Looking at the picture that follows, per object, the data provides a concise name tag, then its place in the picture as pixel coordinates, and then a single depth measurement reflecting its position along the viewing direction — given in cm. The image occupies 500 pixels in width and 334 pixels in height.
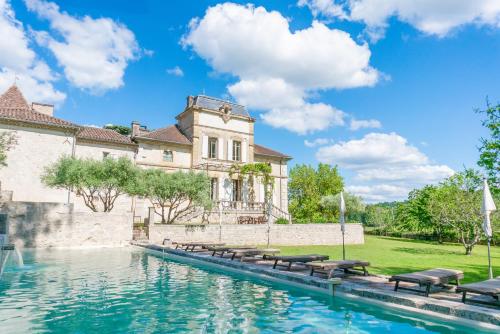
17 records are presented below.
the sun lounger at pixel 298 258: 1146
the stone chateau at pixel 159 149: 2547
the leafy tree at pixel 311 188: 4166
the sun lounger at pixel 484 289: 670
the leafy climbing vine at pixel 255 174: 3278
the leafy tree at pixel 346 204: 3971
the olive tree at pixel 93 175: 2128
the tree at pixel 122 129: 5856
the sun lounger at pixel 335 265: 978
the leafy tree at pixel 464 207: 2253
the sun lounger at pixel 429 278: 767
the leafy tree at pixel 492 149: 1469
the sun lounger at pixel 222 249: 1501
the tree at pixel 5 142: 1688
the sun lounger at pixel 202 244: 1707
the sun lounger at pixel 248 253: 1402
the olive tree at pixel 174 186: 2309
